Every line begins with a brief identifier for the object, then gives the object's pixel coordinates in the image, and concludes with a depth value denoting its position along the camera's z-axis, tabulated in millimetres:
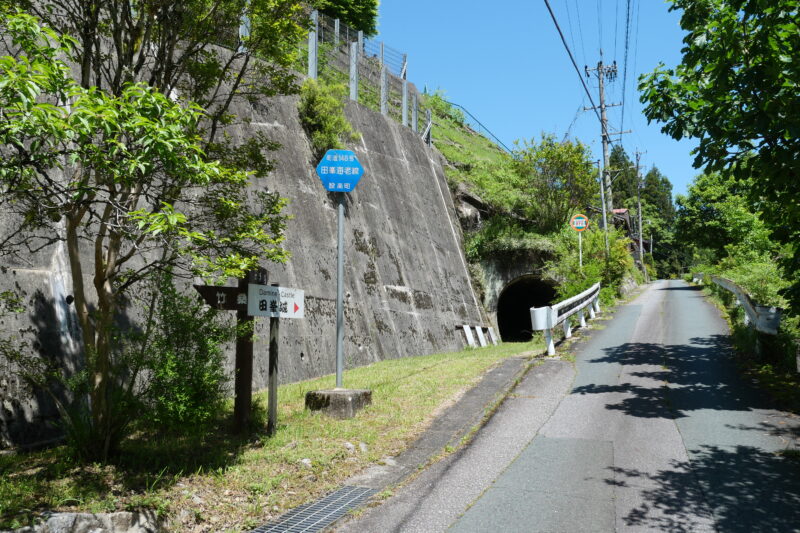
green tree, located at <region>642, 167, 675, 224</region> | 83019
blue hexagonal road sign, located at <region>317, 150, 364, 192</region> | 8305
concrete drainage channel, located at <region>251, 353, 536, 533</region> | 4742
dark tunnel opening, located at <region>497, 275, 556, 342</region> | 31109
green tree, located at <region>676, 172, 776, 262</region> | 38688
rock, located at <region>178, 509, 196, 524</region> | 4504
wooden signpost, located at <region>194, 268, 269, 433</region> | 6395
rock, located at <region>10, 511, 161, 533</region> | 3834
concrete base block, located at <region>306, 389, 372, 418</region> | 7531
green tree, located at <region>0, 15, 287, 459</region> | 3684
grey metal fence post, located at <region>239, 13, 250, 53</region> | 6752
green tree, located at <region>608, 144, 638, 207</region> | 81000
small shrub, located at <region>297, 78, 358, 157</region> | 14906
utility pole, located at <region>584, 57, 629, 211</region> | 29502
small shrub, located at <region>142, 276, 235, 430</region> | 5465
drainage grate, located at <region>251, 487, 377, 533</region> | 4582
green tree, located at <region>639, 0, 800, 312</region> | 6262
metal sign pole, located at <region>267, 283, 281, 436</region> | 6637
